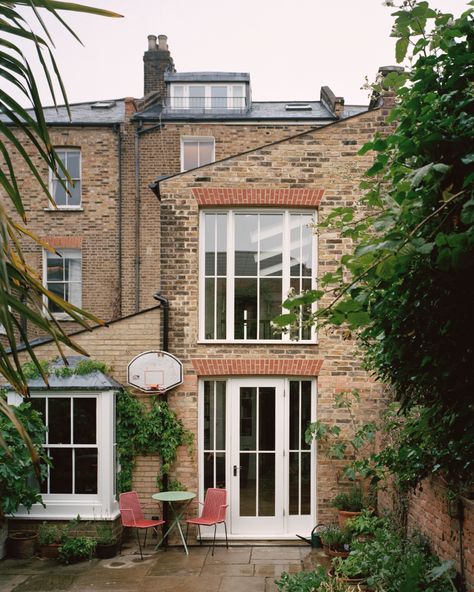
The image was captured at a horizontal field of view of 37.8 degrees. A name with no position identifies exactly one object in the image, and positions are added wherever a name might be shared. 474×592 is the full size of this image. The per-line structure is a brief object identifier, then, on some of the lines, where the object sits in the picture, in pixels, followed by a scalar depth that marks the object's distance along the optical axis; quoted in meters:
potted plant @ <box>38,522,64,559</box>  9.82
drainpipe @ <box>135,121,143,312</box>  18.20
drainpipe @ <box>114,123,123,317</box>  18.19
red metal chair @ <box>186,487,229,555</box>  10.05
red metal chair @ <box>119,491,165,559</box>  9.75
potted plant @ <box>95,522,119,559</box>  9.83
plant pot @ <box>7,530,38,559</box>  9.94
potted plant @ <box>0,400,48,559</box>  9.21
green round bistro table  9.82
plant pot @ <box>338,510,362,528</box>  9.77
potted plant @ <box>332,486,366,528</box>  9.85
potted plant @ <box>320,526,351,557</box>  9.23
